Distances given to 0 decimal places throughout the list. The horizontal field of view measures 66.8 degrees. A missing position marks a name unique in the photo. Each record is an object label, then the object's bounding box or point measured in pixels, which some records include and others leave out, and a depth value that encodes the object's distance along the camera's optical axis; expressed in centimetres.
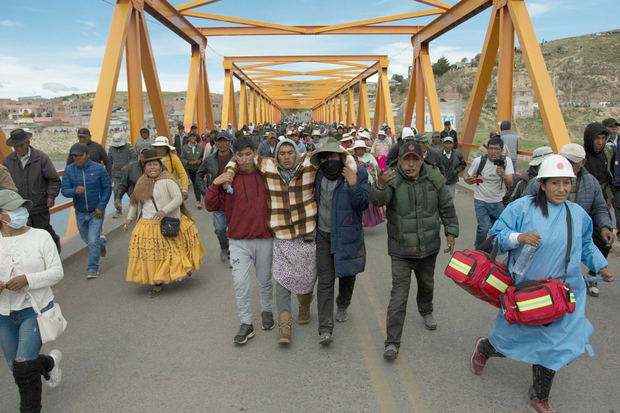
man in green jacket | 384
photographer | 606
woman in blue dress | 297
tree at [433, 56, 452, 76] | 10044
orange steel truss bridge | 941
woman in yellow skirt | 536
